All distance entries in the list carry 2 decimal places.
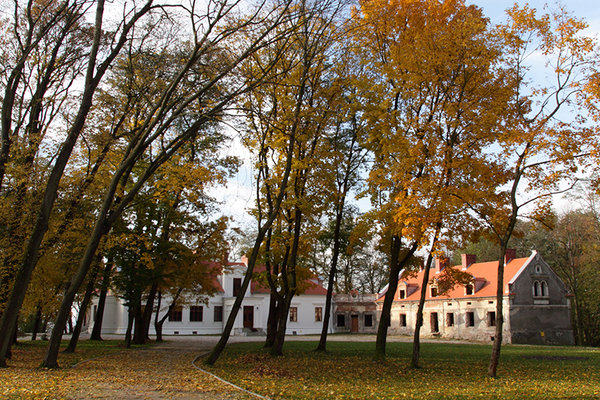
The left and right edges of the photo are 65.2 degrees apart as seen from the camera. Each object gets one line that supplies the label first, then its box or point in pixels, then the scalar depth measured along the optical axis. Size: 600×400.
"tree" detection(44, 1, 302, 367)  11.64
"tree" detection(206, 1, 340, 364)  14.46
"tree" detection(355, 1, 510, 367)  12.39
